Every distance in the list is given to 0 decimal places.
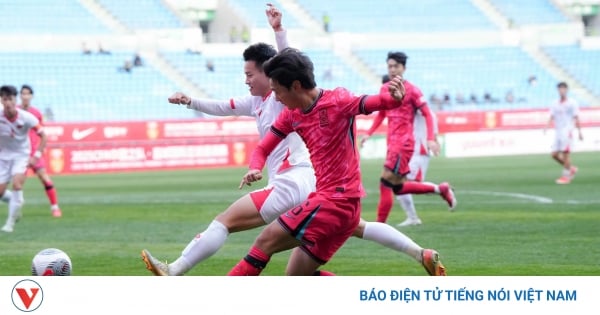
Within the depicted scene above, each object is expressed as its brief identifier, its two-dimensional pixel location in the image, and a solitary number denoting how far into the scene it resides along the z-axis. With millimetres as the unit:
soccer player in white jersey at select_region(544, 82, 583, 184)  24797
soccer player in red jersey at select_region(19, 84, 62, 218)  18719
